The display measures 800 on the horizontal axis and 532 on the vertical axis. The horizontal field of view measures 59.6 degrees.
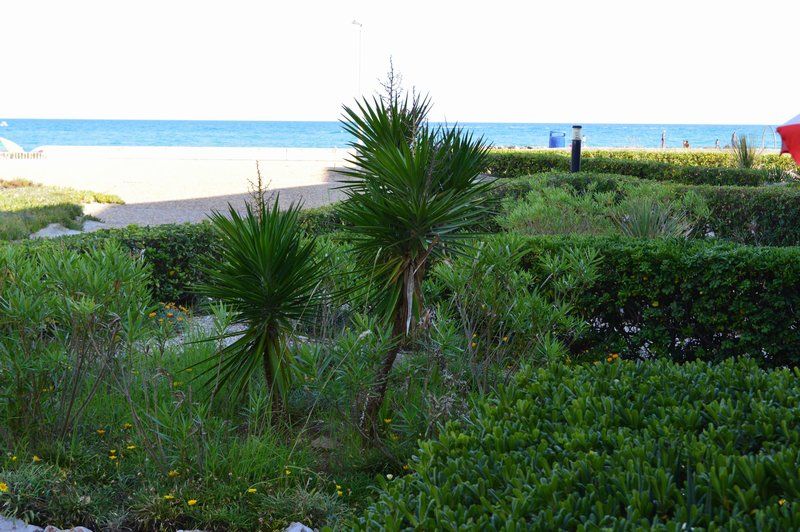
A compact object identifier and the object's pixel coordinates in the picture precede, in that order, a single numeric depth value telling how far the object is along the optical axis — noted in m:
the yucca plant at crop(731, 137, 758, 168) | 17.33
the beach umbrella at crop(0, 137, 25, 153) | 33.81
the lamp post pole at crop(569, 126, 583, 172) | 14.13
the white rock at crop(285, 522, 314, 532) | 2.95
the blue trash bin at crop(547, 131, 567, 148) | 35.25
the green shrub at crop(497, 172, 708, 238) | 7.16
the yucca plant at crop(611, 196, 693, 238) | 7.06
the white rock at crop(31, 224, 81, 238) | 11.42
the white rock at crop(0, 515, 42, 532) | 2.98
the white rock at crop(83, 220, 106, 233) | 12.27
